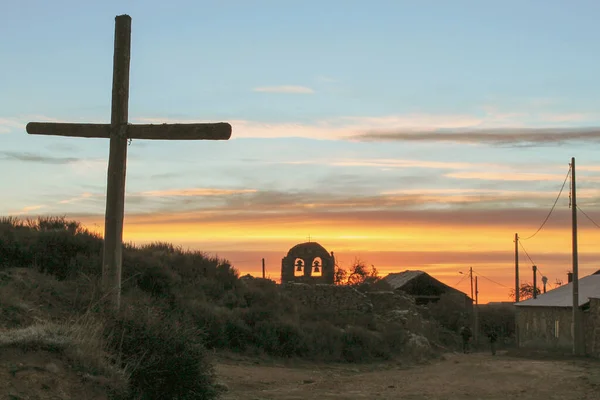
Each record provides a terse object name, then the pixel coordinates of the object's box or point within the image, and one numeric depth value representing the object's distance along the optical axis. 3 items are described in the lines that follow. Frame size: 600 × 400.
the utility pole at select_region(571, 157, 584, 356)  39.56
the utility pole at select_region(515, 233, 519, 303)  57.93
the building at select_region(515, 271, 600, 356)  39.00
